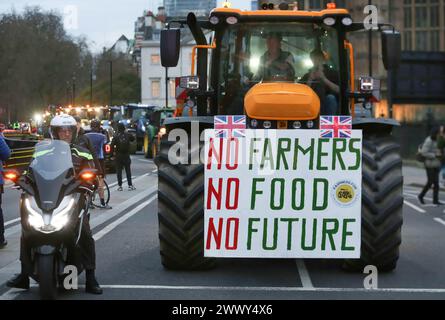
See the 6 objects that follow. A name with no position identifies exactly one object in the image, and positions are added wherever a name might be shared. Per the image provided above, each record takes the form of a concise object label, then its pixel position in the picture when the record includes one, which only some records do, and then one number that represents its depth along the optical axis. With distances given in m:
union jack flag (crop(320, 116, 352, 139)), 17.92
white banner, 17.77
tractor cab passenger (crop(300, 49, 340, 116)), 20.81
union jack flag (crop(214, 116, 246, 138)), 17.83
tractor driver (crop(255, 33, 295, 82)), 20.45
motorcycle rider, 16.87
